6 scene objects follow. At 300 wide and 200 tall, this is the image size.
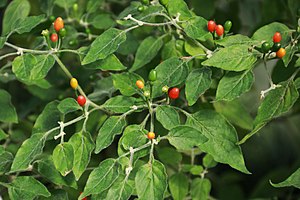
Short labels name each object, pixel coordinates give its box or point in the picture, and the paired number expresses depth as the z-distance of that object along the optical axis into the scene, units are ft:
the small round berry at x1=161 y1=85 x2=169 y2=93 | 2.56
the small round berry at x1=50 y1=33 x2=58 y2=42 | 2.72
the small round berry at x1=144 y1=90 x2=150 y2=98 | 2.54
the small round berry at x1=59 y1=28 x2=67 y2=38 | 2.65
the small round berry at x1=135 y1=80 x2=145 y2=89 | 2.55
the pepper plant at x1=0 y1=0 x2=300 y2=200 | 2.52
